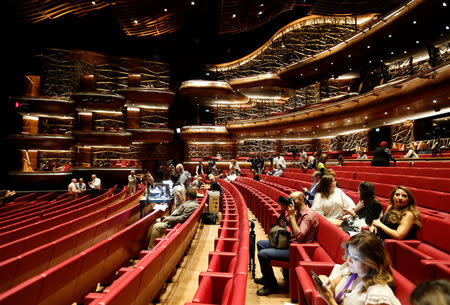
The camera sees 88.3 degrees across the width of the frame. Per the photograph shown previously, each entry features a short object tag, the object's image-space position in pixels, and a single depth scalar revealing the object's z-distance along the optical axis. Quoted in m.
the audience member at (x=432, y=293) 0.61
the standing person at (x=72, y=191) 7.03
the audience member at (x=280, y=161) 8.32
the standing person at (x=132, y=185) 7.81
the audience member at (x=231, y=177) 9.01
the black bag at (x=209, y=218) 4.48
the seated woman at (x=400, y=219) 1.85
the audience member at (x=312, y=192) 3.62
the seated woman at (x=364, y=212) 2.32
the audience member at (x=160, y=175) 7.09
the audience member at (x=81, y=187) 7.41
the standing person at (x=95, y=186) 7.67
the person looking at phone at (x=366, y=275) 1.00
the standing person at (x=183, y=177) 5.08
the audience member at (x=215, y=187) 5.11
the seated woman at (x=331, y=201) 2.71
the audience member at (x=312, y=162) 7.71
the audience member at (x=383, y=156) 5.16
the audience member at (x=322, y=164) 4.35
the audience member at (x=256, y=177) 7.77
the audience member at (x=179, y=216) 2.90
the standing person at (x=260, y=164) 9.76
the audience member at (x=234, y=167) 9.36
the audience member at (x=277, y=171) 7.97
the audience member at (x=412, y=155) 6.18
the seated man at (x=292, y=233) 2.11
